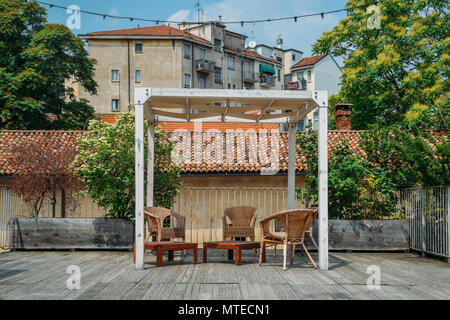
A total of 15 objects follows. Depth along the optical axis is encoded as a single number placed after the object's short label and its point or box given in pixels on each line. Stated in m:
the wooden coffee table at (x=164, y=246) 7.63
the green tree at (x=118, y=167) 9.86
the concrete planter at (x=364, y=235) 10.19
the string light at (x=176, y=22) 16.08
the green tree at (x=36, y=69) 22.55
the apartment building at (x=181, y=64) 43.59
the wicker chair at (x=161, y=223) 8.26
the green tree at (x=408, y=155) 9.27
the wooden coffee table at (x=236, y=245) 7.72
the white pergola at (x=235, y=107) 7.37
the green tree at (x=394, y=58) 22.33
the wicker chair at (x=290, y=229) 7.58
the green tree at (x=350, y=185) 10.22
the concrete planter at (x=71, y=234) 10.16
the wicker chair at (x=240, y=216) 9.19
